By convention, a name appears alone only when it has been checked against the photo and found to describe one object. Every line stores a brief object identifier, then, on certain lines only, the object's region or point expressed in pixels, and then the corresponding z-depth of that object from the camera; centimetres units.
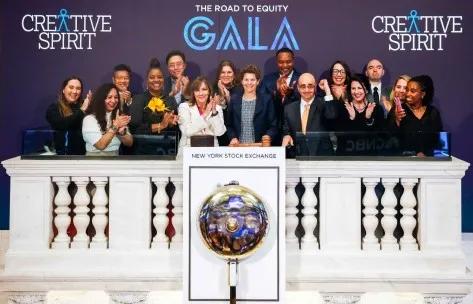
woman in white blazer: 709
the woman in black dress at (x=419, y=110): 708
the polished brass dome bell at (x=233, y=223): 406
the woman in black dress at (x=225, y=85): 726
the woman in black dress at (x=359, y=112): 684
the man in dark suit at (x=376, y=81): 736
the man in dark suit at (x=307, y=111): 667
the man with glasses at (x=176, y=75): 744
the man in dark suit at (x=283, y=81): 736
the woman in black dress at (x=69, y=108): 730
